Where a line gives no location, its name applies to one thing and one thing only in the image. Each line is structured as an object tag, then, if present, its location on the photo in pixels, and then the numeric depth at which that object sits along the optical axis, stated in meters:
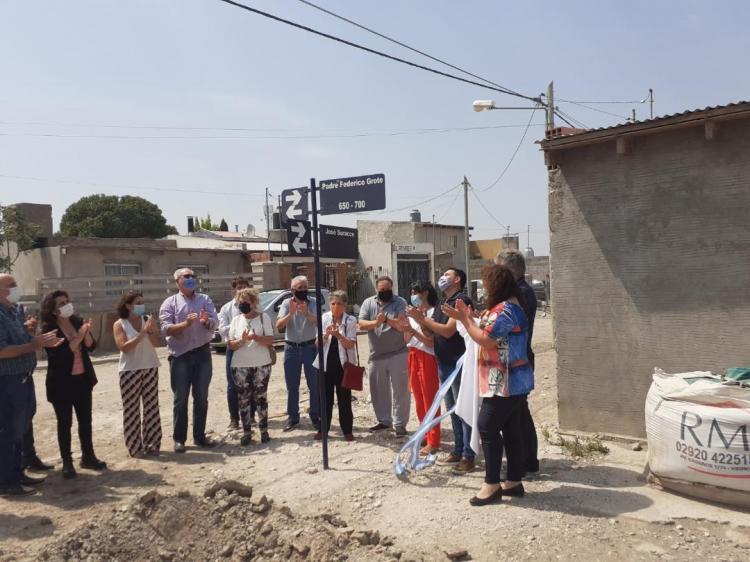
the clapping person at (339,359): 6.79
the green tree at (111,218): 42.38
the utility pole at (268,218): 33.88
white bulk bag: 4.56
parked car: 16.33
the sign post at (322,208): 5.84
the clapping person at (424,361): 6.23
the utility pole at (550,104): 16.84
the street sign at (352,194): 5.81
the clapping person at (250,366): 6.99
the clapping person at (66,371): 5.93
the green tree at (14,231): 19.58
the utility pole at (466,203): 33.03
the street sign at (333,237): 6.23
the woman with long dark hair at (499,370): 4.73
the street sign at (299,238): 5.92
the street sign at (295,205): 6.06
